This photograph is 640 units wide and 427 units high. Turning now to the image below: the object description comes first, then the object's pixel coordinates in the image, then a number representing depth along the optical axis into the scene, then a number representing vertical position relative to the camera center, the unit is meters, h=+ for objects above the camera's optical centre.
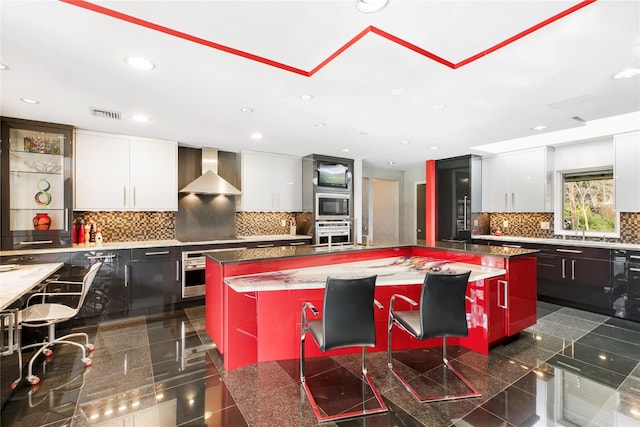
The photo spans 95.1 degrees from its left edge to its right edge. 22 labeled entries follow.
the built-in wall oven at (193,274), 4.25 -0.88
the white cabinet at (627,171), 3.93 +0.57
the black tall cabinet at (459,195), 5.61 +0.37
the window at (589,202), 4.55 +0.17
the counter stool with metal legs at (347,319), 1.98 -0.72
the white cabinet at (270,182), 5.13 +0.58
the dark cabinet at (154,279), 3.90 -0.89
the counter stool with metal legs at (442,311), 2.16 -0.73
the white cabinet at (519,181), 4.95 +0.57
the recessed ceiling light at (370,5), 1.56 +1.13
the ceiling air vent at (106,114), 3.16 +1.12
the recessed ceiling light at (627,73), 2.27 +1.10
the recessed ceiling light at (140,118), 3.31 +1.12
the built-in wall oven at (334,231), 5.36 -0.32
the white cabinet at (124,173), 3.88 +0.59
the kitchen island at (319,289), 2.55 -0.73
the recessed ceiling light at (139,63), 2.09 +1.11
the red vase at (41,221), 3.52 -0.08
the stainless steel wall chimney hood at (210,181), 4.65 +0.53
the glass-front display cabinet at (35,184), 3.38 +0.37
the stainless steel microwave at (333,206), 5.41 +0.15
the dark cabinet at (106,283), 3.55 -0.88
